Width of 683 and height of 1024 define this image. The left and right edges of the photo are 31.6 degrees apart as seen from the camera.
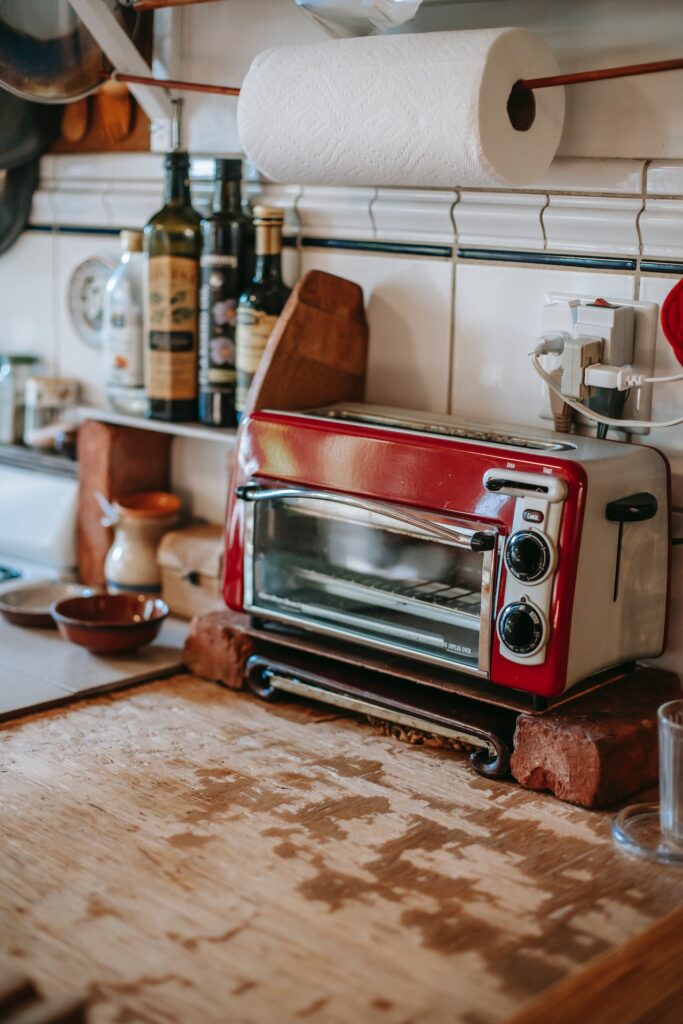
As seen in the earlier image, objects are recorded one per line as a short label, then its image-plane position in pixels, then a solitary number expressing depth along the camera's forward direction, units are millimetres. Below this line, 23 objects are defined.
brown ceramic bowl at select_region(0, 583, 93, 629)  1720
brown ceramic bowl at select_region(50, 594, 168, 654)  1600
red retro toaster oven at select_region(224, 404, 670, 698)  1225
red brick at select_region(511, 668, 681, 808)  1224
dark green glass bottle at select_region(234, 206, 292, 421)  1641
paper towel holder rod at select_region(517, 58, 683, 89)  1210
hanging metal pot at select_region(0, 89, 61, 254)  1977
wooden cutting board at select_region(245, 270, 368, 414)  1533
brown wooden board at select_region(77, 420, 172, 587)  1895
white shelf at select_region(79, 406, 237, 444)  1715
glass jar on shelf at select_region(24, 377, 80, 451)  2062
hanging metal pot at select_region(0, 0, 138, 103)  1612
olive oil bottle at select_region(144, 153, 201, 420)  1729
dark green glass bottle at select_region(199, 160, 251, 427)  1695
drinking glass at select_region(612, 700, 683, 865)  1118
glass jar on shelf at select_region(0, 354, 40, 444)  2117
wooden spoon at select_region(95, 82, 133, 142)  1920
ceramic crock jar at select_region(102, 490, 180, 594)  1839
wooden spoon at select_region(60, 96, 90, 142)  1992
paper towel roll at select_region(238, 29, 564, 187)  1263
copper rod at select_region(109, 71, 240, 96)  1588
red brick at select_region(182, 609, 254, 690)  1532
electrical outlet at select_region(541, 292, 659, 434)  1377
